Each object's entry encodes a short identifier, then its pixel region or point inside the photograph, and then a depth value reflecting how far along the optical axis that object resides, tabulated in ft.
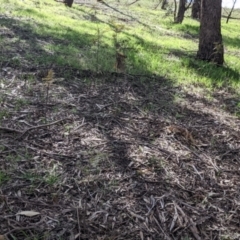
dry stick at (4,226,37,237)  5.55
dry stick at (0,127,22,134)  8.51
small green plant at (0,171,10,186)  6.75
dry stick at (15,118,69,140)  8.39
